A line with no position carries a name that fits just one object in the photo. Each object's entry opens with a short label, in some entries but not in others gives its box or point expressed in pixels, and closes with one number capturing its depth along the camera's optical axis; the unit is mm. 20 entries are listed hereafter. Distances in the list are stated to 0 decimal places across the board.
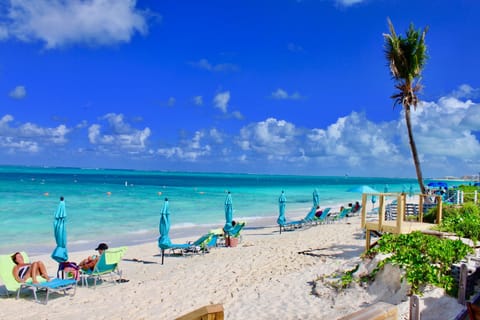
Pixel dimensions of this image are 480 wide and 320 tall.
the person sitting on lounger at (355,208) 20417
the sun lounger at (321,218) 17047
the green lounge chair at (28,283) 6703
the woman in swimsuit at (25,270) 6902
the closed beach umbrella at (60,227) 8023
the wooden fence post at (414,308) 3297
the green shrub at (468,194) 14539
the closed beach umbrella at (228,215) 12633
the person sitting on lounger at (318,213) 17381
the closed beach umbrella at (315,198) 19658
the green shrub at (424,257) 4848
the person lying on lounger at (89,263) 7863
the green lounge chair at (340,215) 18141
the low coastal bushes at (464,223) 7070
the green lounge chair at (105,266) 7754
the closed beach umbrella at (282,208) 15742
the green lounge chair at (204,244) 11102
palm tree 12680
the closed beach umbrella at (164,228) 10242
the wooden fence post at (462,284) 4324
